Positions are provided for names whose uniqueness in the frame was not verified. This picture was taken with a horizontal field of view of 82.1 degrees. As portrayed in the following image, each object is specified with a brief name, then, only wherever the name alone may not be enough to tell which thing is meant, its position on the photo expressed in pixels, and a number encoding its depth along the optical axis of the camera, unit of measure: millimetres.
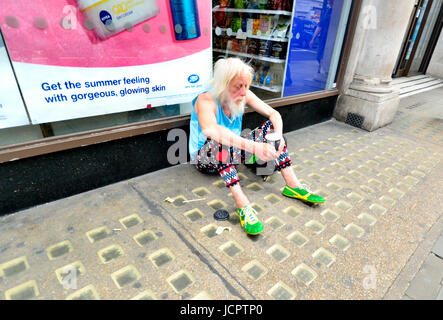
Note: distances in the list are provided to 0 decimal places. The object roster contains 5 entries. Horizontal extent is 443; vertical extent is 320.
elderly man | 2166
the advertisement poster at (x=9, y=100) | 1883
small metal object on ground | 2254
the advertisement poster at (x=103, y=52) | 1934
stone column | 3955
